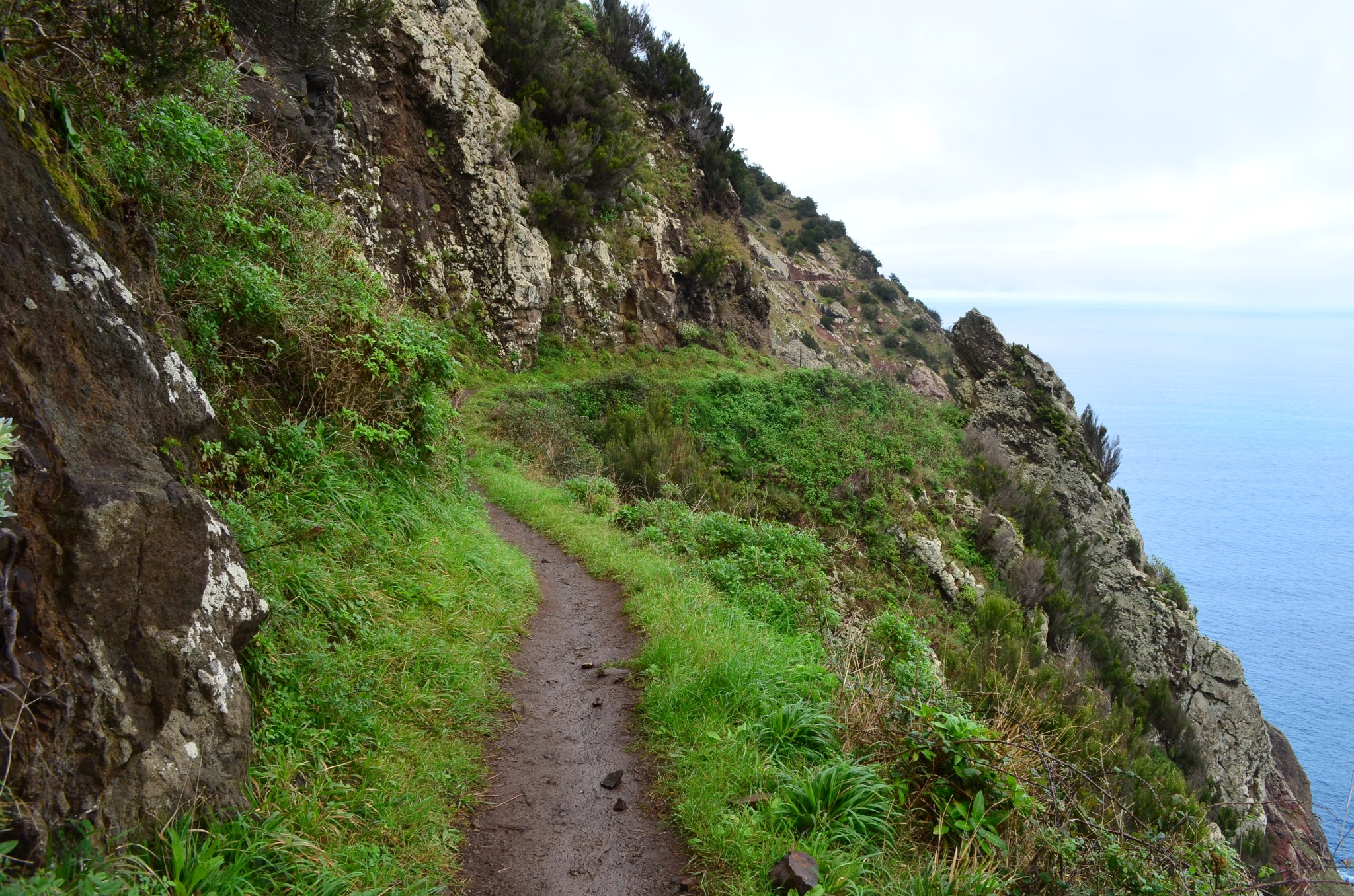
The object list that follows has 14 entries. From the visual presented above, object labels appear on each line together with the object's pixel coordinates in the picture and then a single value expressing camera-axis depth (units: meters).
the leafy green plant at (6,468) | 2.13
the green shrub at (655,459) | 13.77
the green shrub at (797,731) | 4.30
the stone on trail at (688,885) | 3.45
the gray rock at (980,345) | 23.17
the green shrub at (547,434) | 14.30
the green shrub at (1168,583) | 18.38
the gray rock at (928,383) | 38.70
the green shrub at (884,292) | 52.34
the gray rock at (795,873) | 3.20
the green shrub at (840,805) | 3.64
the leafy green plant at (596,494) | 10.60
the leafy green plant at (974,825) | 3.57
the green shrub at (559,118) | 21.59
